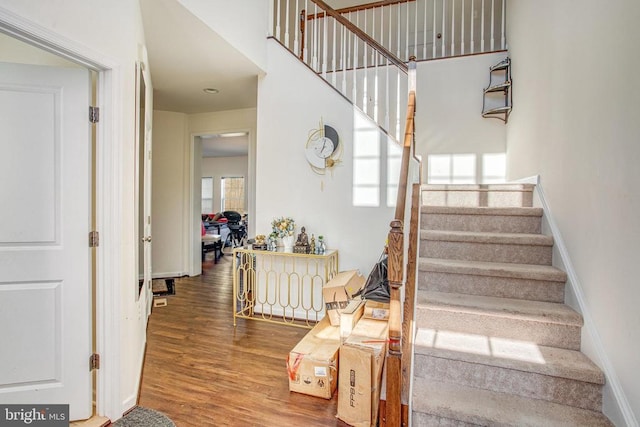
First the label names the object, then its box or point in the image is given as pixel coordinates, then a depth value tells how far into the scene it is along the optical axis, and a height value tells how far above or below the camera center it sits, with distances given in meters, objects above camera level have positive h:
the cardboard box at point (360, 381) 1.83 -1.01
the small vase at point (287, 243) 3.48 -0.41
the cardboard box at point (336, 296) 2.73 -0.78
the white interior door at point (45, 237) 1.77 -0.20
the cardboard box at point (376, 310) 2.39 -0.79
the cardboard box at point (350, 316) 2.17 -0.78
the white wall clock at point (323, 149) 3.45 +0.62
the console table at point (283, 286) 3.44 -0.90
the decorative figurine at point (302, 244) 3.35 -0.41
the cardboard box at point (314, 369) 2.11 -1.09
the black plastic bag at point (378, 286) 2.44 -0.62
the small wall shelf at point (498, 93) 3.62 +1.35
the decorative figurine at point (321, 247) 3.31 -0.43
